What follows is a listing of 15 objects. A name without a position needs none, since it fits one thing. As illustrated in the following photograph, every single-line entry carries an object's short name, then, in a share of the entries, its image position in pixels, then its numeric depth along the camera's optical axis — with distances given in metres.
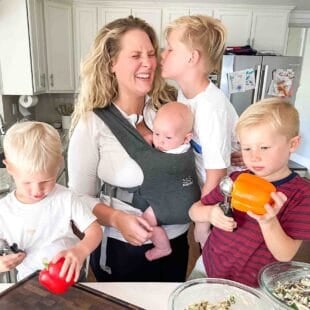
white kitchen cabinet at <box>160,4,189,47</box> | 3.57
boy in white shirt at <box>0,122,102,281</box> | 0.81
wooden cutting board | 0.74
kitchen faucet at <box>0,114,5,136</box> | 2.72
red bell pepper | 0.70
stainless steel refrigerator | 3.51
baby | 1.08
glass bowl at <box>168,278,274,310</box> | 0.75
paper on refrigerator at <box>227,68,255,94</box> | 3.54
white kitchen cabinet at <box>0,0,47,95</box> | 2.77
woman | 1.08
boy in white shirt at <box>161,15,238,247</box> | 1.07
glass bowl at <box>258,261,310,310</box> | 0.71
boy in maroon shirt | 0.82
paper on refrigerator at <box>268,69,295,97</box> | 3.59
